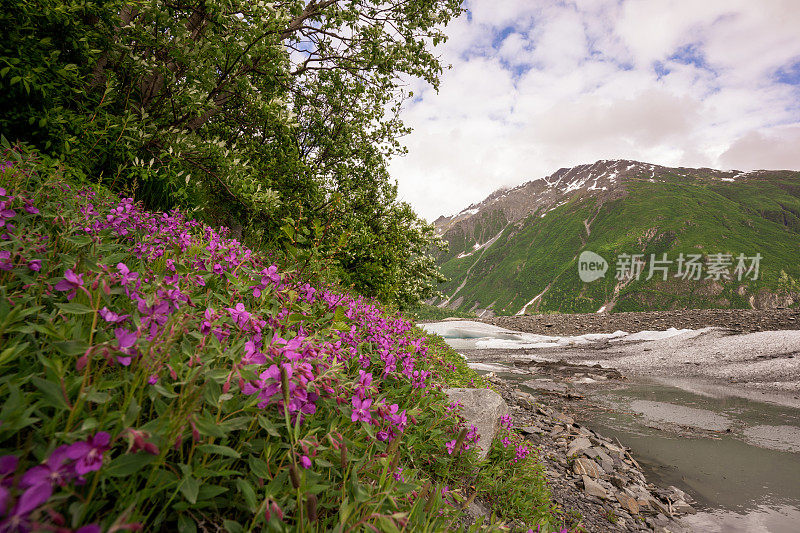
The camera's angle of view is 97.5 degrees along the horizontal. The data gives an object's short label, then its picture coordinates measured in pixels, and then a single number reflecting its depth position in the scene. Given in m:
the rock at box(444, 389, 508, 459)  5.96
